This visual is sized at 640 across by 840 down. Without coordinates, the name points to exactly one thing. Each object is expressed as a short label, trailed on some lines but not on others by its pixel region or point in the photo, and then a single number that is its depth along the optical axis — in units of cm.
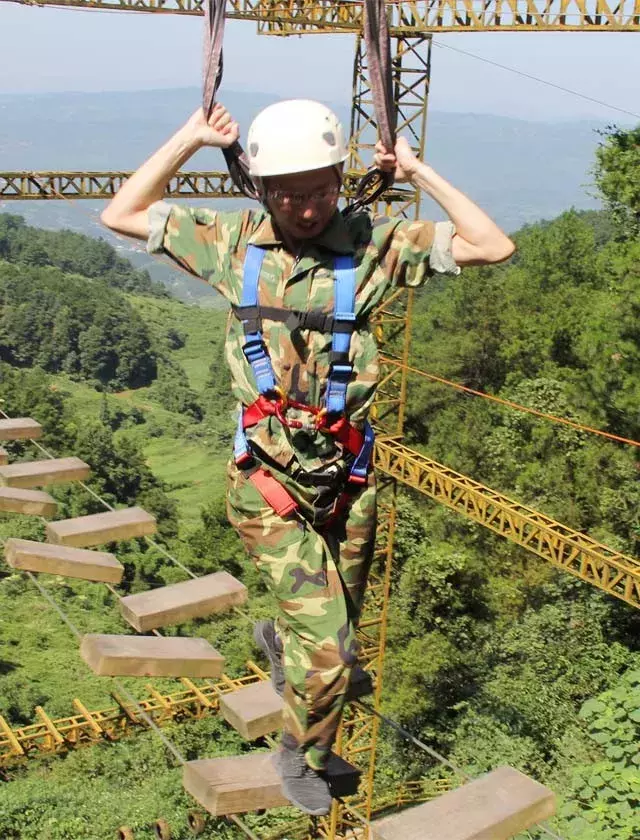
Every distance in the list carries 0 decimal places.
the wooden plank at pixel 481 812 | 345
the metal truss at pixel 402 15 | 1320
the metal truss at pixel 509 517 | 1084
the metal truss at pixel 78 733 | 999
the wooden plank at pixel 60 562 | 508
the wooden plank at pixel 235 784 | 372
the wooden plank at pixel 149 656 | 418
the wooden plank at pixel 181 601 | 453
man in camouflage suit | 278
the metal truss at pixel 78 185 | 1656
